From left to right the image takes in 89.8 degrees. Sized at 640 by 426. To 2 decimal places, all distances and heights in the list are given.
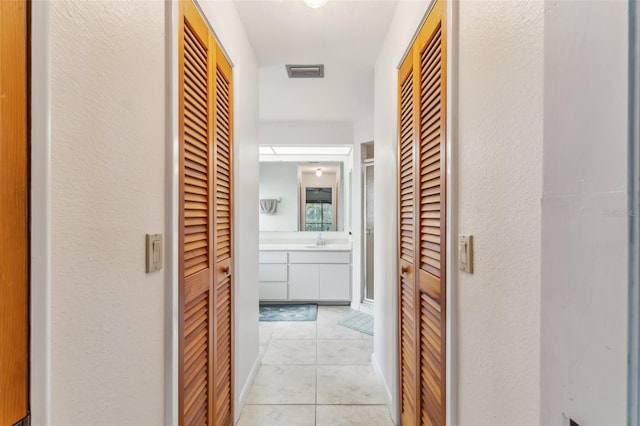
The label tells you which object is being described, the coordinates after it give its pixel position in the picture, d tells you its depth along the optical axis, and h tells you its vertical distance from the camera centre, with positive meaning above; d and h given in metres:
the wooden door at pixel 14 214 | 0.50 -0.01
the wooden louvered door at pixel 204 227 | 1.15 -0.06
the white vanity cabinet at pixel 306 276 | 4.06 -0.80
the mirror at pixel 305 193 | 4.56 +0.28
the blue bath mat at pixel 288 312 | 3.61 -1.17
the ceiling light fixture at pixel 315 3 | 1.64 +1.08
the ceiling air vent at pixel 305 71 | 2.47 +1.12
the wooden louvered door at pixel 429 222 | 1.12 -0.03
